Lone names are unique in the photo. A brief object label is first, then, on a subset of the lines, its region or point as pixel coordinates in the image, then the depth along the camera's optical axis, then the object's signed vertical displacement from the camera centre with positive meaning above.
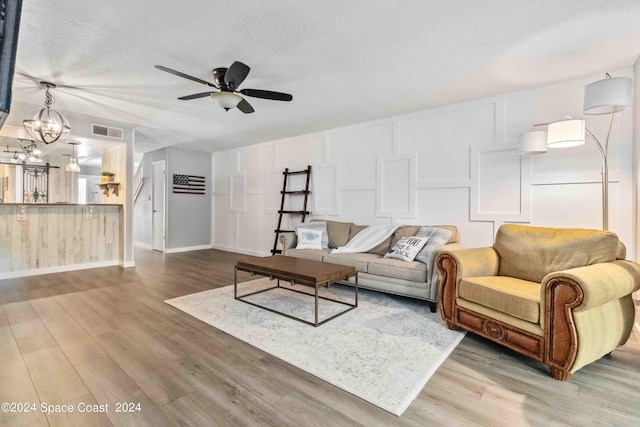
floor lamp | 2.26 +0.78
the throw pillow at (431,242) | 3.19 -0.35
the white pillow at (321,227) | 4.50 -0.25
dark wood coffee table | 2.75 -0.60
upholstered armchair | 1.85 -0.58
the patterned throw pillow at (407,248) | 3.43 -0.43
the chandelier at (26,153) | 5.10 +1.00
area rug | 1.88 -1.06
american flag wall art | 6.88 +0.64
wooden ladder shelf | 5.42 +0.26
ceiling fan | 2.65 +1.15
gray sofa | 3.15 -0.62
